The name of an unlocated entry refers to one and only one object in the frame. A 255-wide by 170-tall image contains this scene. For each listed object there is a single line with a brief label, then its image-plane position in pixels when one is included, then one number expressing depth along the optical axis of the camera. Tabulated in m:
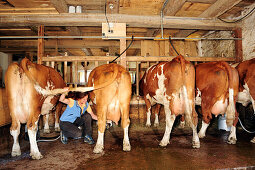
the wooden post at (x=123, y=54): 5.00
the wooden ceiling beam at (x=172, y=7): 4.31
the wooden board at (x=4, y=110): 3.81
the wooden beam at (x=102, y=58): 5.02
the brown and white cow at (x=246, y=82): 3.60
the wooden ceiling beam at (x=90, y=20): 4.82
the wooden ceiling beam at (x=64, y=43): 8.20
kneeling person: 3.51
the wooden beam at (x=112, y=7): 4.27
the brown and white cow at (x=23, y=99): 2.83
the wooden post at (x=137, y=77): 5.38
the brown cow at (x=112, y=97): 2.98
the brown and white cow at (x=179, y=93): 3.25
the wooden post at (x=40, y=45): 5.04
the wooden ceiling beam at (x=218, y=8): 4.45
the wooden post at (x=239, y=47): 5.36
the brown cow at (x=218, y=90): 3.35
